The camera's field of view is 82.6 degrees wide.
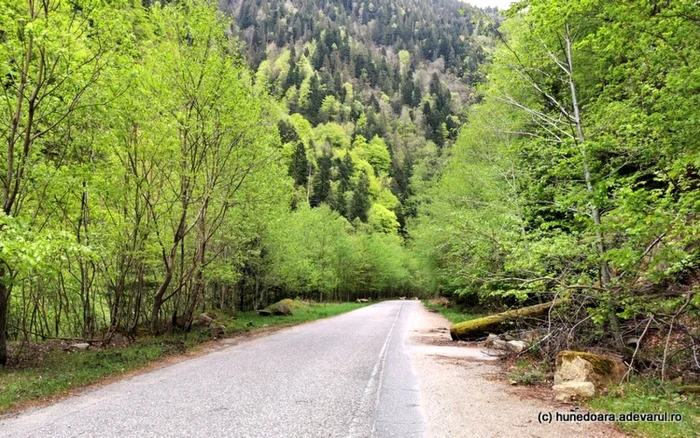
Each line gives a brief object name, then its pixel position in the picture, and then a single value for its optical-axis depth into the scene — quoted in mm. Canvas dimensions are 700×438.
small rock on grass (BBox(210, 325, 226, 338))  16450
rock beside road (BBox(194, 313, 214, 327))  18406
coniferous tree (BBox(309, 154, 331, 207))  78438
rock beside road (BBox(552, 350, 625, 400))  7242
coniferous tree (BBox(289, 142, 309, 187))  73062
